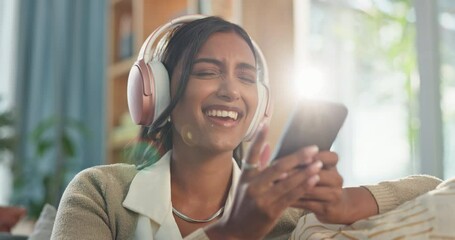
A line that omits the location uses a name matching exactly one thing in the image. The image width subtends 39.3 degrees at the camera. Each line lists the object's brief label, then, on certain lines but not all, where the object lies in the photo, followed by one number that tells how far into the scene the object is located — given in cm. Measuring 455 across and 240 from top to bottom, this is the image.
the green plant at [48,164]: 370
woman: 114
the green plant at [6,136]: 352
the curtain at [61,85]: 386
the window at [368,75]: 277
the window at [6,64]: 386
